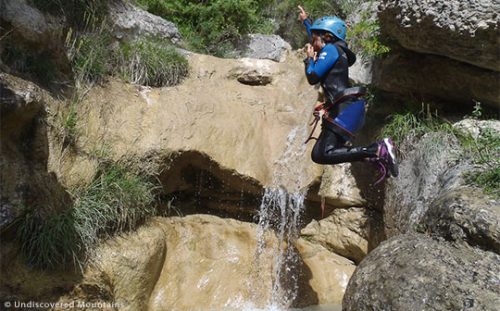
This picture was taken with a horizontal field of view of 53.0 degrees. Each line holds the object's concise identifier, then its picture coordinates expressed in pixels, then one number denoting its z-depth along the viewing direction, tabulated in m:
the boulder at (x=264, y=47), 8.97
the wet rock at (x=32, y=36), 5.24
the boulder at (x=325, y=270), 5.82
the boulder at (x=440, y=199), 3.37
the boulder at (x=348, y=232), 6.01
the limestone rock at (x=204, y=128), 5.74
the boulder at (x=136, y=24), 7.06
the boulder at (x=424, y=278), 2.94
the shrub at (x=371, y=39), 5.82
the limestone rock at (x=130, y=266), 4.78
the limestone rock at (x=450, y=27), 4.61
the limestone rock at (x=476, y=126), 5.11
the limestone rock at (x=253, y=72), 7.38
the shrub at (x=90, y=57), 5.99
